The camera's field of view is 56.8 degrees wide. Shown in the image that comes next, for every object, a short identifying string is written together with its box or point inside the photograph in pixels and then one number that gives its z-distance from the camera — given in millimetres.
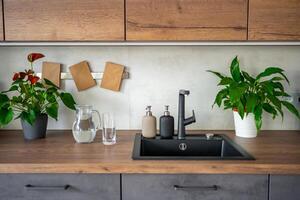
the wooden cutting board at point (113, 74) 1717
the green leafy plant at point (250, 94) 1434
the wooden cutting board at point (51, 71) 1715
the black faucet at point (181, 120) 1546
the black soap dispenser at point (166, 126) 1547
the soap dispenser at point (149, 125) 1539
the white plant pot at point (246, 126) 1549
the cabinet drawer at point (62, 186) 1132
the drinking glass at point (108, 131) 1441
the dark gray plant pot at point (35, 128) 1487
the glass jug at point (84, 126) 1439
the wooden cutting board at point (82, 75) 1714
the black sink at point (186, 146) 1536
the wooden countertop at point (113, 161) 1108
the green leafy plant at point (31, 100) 1456
